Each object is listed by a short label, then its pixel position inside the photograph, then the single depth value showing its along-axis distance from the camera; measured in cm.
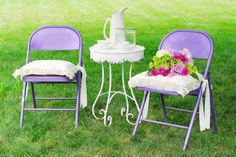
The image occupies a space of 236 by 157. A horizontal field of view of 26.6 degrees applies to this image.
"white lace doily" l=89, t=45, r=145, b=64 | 472
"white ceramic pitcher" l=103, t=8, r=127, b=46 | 496
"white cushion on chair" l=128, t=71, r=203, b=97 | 425
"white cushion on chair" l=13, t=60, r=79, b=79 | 466
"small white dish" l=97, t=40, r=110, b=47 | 488
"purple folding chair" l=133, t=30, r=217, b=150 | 455
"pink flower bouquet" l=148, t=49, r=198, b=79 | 442
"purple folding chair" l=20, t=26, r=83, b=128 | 525
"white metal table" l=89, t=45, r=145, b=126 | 472
